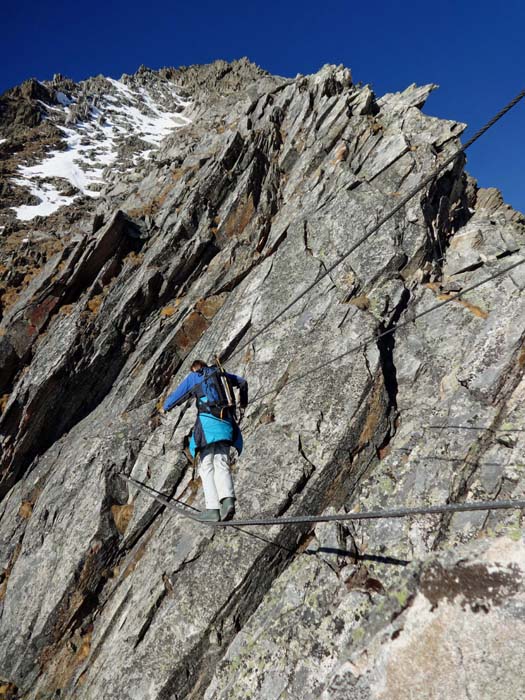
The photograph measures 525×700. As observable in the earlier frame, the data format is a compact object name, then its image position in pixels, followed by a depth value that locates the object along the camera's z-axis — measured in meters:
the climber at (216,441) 8.15
